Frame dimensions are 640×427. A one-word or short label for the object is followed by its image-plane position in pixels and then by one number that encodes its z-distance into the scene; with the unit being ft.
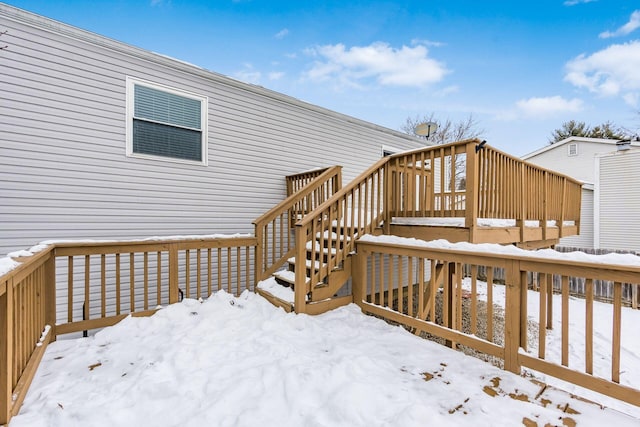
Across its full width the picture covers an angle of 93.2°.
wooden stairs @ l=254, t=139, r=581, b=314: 11.82
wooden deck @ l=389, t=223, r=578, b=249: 12.23
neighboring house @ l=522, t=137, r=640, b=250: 37.58
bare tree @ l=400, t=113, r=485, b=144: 68.54
